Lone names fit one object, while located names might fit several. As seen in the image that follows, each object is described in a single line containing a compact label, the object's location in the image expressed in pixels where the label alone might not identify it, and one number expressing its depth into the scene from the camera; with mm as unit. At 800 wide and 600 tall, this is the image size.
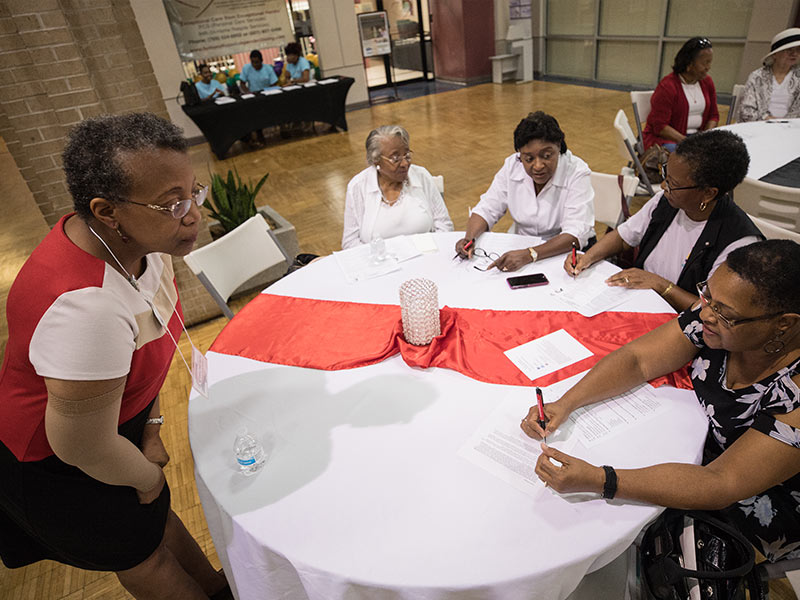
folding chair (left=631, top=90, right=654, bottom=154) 4426
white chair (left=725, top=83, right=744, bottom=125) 4676
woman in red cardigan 4039
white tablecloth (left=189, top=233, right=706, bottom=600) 1032
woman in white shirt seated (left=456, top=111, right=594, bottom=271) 2271
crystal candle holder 1641
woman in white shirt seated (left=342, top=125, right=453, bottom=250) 2811
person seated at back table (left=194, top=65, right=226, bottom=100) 8043
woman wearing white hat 4035
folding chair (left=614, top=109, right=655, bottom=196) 3576
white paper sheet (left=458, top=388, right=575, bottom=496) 1208
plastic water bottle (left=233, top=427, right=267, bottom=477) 1289
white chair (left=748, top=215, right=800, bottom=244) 1816
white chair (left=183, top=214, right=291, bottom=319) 2229
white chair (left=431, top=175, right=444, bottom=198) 3242
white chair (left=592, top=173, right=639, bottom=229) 2754
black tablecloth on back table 7508
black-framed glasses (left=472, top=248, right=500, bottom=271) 2260
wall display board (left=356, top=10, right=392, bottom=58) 9906
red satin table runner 1611
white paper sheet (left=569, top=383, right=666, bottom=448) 1320
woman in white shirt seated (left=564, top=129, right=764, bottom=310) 1838
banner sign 8461
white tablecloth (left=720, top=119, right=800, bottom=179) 3096
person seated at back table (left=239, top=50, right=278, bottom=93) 8531
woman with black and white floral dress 1113
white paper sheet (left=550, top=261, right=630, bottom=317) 1849
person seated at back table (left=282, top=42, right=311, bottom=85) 8648
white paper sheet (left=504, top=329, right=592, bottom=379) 1576
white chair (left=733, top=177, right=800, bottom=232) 2377
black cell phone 2016
